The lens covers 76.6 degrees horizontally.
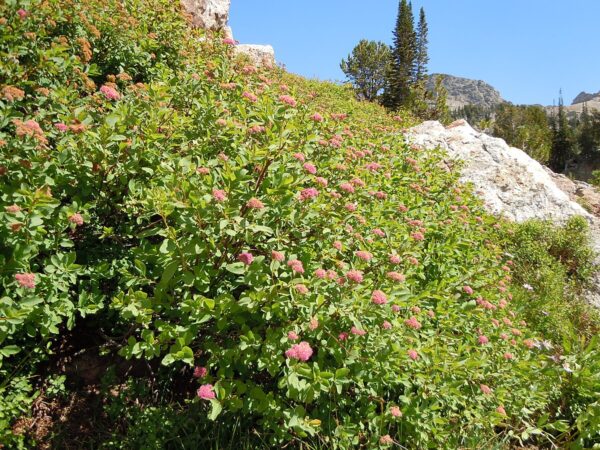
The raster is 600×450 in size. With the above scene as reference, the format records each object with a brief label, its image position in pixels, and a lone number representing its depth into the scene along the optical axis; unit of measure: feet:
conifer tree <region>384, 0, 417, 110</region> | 107.55
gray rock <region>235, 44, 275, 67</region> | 41.93
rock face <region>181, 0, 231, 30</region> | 30.73
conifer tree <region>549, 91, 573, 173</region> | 169.37
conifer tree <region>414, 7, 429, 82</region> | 131.03
